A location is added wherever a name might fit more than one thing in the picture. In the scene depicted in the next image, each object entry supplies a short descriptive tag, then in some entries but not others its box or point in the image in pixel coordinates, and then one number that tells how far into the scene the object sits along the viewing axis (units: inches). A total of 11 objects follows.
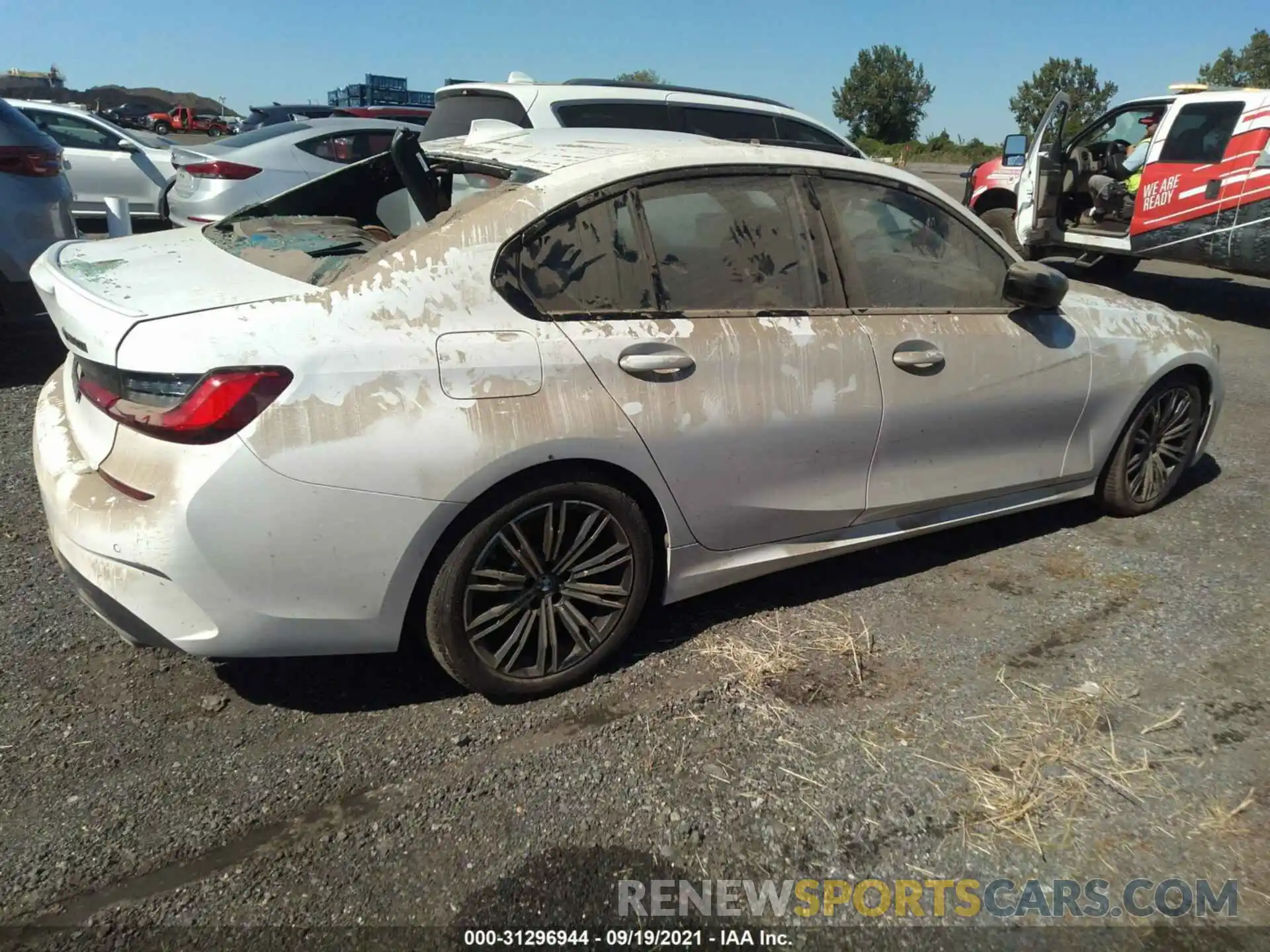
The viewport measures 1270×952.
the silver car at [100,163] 430.0
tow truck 328.5
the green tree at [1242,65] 3029.0
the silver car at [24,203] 209.3
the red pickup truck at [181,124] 1624.0
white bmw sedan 91.7
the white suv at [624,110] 278.4
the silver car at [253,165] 343.9
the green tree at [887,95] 3383.4
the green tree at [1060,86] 3120.1
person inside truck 391.2
